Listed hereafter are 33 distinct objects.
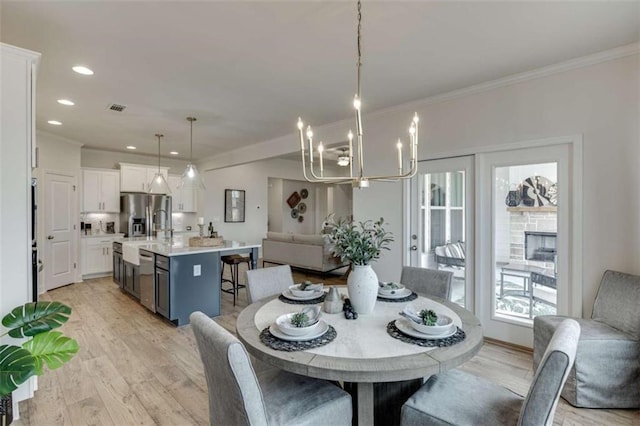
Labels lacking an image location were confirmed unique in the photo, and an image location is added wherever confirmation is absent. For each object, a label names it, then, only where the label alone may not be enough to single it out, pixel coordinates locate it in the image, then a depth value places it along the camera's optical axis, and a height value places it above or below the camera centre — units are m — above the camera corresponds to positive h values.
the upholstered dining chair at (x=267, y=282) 2.41 -0.56
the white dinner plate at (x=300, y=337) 1.49 -0.60
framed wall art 8.25 +0.17
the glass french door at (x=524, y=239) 2.88 -0.27
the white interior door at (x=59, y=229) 5.26 -0.32
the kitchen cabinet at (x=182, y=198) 7.54 +0.32
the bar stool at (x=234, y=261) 4.60 -0.73
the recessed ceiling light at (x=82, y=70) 2.88 +1.31
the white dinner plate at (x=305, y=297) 2.16 -0.59
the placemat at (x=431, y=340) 1.46 -0.61
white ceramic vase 1.83 -0.45
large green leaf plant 1.58 -0.75
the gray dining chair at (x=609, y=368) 2.16 -1.08
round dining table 1.28 -0.62
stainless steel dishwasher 4.02 -0.92
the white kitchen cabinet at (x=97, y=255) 6.08 -0.87
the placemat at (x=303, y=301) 2.12 -0.61
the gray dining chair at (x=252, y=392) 1.20 -0.84
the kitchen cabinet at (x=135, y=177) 6.64 +0.75
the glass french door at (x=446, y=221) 3.46 -0.11
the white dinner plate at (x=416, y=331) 1.50 -0.59
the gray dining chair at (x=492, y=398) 1.14 -0.87
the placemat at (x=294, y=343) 1.43 -0.62
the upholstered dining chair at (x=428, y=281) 2.46 -0.57
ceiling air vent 3.91 +1.32
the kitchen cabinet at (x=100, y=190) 6.20 +0.42
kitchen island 3.71 -0.81
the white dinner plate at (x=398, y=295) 2.17 -0.58
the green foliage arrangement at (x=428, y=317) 1.56 -0.53
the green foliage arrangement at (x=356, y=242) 1.81 -0.18
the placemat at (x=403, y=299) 2.14 -0.60
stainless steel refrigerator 6.57 -0.06
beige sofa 6.16 -0.85
